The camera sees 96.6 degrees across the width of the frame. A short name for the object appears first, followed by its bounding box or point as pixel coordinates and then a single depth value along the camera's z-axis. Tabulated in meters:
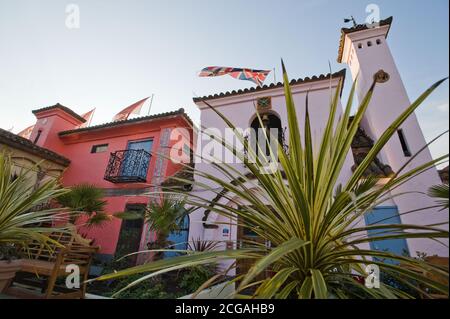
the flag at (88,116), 11.15
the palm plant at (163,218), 4.10
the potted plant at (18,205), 1.63
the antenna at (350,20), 6.66
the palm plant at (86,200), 4.70
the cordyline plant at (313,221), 0.76
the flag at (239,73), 6.77
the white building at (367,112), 4.63
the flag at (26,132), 11.62
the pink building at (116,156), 6.97
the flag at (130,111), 9.82
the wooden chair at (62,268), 2.45
